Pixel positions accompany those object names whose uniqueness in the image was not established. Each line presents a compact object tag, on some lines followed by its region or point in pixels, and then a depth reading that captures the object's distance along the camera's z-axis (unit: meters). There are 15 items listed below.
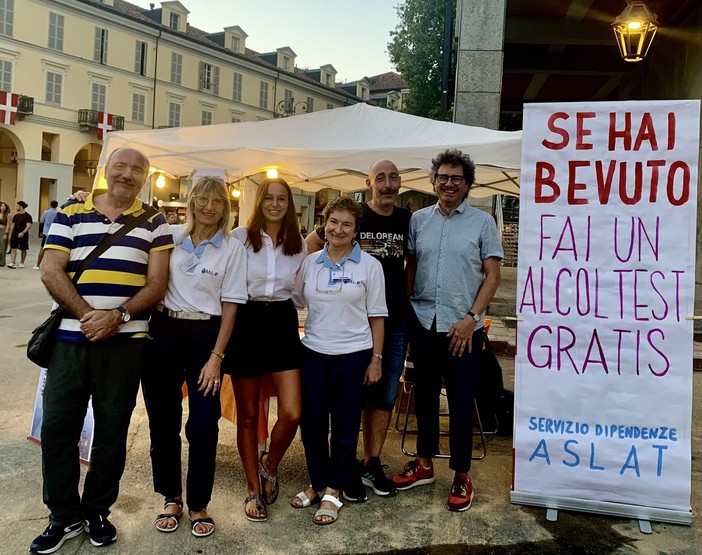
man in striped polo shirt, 2.75
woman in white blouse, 3.20
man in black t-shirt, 3.62
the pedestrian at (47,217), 14.21
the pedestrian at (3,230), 14.78
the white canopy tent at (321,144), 5.14
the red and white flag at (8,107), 28.56
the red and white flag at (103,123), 32.69
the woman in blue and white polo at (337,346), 3.27
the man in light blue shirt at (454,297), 3.43
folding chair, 4.28
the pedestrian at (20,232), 15.09
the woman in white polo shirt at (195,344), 2.96
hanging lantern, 6.00
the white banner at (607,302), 3.28
